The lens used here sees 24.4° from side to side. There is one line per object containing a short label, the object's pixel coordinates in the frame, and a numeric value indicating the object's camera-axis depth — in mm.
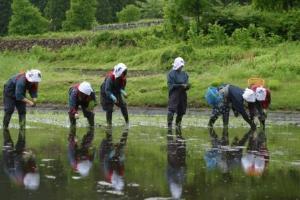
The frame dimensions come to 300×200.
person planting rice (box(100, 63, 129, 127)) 21625
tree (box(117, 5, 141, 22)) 96062
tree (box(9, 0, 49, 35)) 83188
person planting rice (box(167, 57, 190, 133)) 21469
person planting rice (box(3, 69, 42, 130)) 20016
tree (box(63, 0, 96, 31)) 88000
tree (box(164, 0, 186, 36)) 49438
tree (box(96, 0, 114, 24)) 107062
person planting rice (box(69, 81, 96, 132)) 21016
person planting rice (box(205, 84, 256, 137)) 21375
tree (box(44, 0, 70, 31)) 100500
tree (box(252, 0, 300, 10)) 38469
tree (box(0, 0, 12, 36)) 101312
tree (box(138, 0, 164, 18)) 101788
